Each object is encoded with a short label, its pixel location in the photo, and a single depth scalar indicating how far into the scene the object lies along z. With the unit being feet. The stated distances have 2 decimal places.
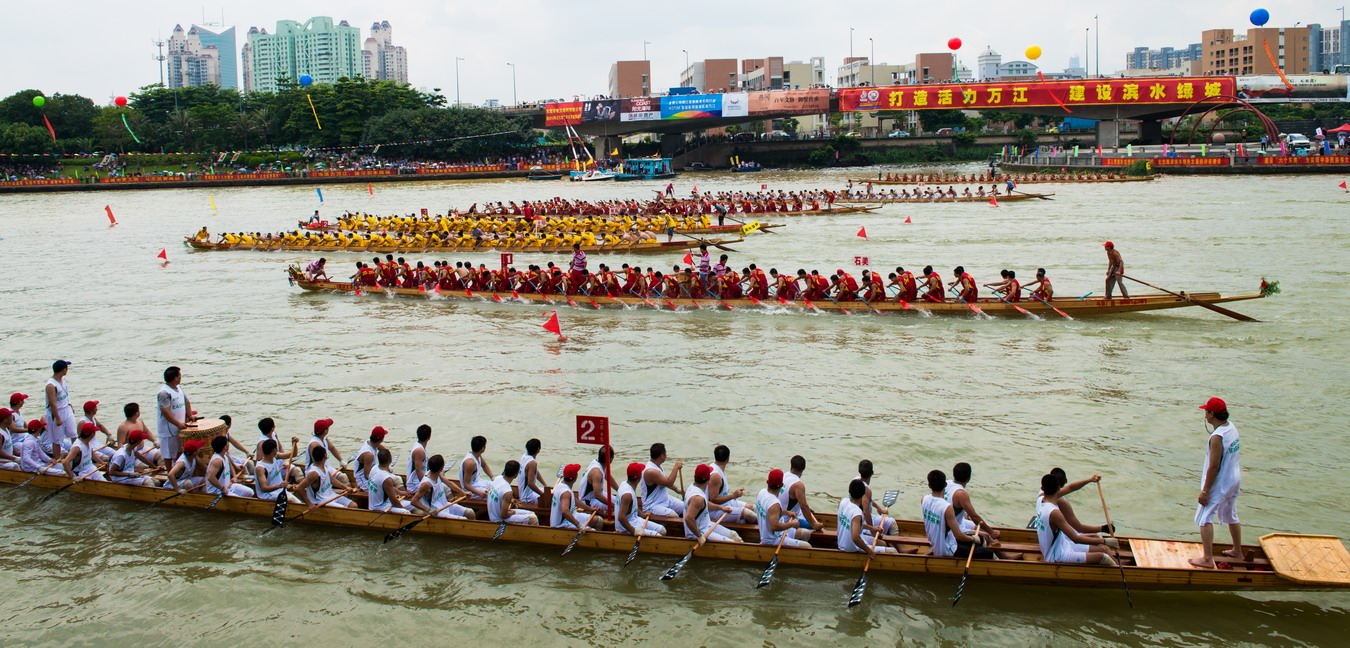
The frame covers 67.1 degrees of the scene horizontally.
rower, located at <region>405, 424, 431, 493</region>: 33.95
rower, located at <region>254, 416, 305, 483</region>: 34.88
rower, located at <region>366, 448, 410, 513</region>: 33.32
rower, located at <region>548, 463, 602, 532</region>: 31.53
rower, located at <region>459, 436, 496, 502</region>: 33.55
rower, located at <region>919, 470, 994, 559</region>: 28.14
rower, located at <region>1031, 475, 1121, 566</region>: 27.27
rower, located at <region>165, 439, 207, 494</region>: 36.19
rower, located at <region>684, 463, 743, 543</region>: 30.71
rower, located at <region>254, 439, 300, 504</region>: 34.99
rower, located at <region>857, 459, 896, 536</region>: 29.73
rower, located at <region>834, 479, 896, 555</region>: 28.66
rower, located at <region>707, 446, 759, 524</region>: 31.53
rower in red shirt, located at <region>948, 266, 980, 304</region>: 63.57
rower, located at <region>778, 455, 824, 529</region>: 30.01
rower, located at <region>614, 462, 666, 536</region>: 31.22
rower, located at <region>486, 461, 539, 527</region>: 32.19
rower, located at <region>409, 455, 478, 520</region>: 33.31
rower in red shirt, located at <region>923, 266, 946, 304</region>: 63.77
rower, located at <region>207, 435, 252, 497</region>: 35.45
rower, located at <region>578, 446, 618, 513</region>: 32.07
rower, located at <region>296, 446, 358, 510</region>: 34.42
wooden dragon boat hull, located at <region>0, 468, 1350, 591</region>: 26.22
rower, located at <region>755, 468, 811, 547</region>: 29.68
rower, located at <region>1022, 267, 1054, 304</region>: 62.49
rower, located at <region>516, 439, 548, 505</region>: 32.76
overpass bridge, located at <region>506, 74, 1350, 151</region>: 225.35
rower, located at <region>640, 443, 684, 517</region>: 31.91
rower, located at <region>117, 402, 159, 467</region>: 37.19
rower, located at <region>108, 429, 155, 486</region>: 37.22
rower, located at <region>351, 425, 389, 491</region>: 33.73
